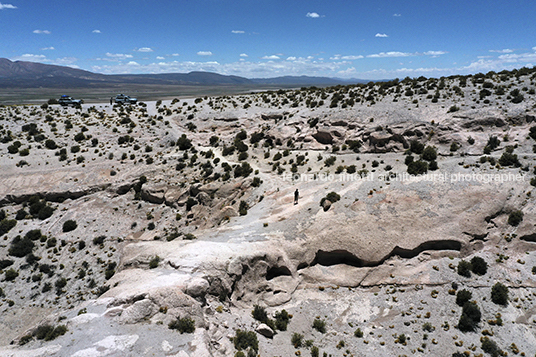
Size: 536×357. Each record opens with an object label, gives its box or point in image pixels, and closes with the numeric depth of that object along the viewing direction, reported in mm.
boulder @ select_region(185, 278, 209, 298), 18745
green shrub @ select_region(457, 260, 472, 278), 23203
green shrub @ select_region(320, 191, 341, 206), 29875
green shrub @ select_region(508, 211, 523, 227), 25016
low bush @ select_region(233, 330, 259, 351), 17359
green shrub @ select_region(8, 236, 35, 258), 34312
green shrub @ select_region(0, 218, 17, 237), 36781
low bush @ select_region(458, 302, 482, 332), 19641
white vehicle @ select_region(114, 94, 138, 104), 80425
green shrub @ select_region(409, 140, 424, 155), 37903
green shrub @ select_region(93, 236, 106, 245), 36500
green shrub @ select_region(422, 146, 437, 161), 35062
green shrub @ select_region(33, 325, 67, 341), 14881
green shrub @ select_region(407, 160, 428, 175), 31594
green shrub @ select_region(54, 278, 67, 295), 31022
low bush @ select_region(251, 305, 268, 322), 20812
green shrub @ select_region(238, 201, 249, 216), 34091
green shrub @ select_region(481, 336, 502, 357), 17902
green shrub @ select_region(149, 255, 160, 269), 22359
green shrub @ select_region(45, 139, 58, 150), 49719
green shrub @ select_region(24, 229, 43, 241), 36188
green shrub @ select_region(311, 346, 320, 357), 18438
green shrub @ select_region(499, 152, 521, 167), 29562
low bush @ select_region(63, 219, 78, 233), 37750
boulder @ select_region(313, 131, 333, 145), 48938
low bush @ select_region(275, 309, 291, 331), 20641
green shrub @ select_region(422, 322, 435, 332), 19938
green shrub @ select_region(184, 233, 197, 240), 28781
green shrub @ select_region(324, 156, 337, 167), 41672
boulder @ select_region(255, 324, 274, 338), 19459
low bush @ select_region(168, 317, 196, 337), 15982
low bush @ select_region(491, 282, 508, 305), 20844
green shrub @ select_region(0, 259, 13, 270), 33219
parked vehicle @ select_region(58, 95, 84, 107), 71162
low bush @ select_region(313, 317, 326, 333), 20723
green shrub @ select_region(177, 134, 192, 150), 54000
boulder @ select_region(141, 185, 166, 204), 42594
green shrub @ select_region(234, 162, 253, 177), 43312
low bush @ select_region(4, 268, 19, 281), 31955
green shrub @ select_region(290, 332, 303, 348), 19234
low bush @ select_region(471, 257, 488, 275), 23156
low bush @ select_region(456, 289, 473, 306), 21234
